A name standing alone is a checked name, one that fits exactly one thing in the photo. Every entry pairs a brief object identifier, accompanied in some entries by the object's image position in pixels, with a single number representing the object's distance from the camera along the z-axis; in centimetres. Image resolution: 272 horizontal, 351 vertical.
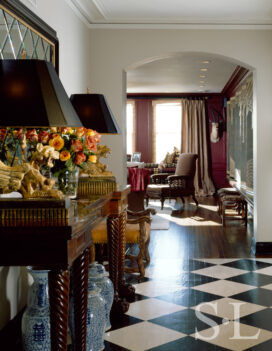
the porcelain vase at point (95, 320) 300
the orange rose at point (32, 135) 284
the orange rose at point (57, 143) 282
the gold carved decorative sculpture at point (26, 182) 223
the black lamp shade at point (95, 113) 384
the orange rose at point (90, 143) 316
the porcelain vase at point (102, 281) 334
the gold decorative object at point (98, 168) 374
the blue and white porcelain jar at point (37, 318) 273
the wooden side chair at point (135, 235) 483
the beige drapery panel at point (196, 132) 1441
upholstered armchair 1095
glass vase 299
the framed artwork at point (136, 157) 1391
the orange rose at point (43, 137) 285
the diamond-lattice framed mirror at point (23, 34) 314
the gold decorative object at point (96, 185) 346
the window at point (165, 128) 1474
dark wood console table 200
